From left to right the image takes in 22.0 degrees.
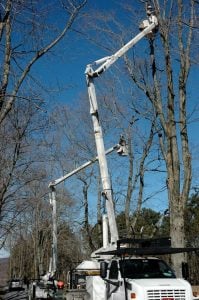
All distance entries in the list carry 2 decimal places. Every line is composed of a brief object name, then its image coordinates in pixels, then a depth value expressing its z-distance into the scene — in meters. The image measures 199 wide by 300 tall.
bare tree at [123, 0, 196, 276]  18.80
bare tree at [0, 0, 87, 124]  14.77
